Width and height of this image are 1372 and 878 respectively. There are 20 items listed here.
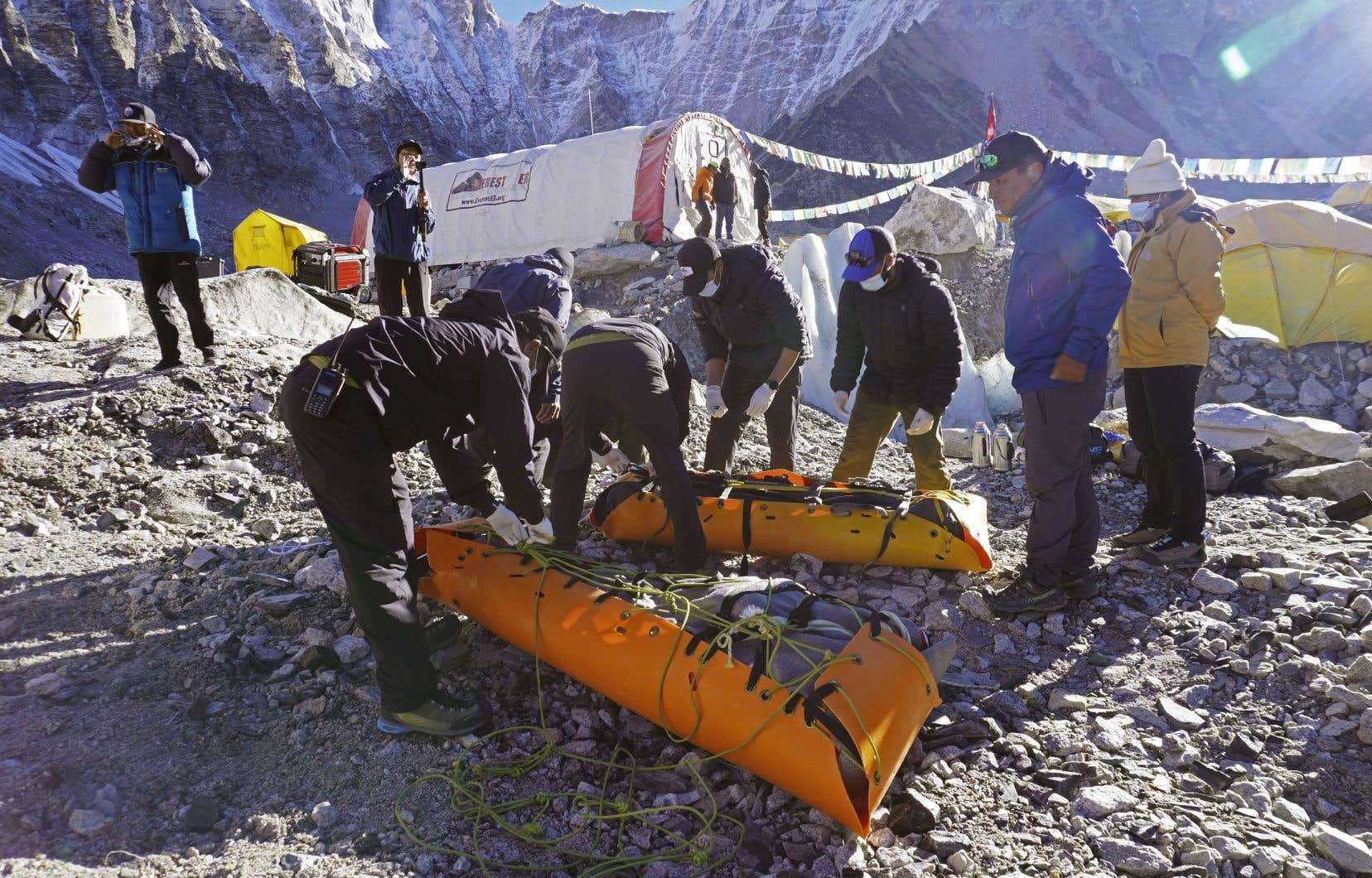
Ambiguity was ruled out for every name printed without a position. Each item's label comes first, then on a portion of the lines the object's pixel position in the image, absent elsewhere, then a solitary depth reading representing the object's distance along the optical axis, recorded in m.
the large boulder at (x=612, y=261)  11.12
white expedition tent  12.38
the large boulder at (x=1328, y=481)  5.14
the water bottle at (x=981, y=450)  6.89
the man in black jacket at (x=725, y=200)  12.40
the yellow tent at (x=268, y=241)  15.22
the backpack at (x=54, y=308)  6.27
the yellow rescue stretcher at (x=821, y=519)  3.74
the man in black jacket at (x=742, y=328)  4.24
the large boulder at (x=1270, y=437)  5.85
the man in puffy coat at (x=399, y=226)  5.84
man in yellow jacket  3.65
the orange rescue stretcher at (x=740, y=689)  2.21
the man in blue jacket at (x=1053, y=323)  3.10
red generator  10.76
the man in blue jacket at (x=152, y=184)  4.79
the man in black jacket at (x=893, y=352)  4.14
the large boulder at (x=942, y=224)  12.27
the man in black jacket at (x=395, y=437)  2.49
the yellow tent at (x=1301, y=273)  9.09
